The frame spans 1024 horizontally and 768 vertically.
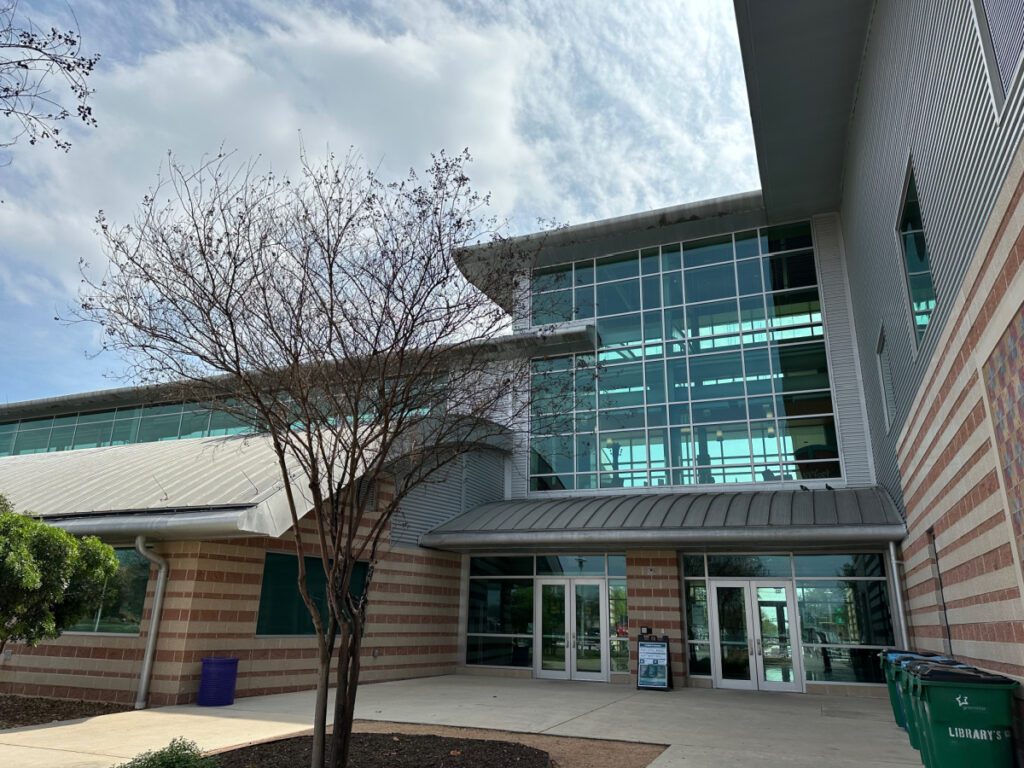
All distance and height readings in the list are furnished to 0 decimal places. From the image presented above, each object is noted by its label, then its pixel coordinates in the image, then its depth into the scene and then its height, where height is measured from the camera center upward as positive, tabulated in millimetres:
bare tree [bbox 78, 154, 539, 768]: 6914 +2739
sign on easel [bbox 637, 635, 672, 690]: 15188 -1122
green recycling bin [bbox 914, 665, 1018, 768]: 5691 -787
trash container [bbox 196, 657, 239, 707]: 11453 -1274
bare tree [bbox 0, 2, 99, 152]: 3820 +2843
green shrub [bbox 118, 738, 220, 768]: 5535 -1218
